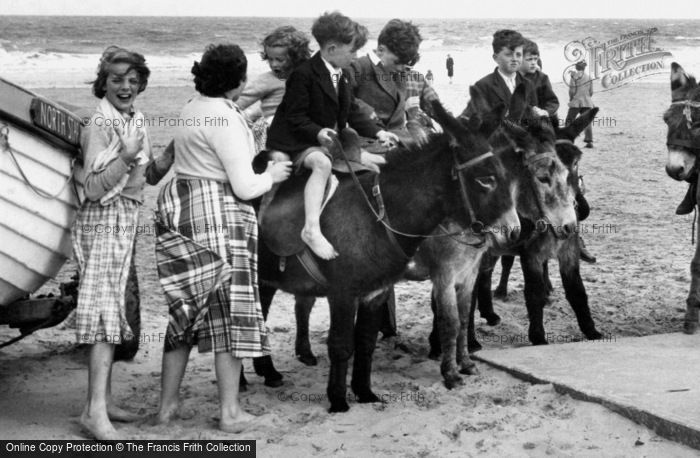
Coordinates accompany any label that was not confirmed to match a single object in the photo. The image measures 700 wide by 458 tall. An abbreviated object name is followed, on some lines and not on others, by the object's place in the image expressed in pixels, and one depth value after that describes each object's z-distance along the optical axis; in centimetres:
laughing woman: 507
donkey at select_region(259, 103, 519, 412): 542
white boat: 493
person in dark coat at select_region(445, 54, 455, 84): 3369
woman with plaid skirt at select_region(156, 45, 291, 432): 511
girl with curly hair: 661
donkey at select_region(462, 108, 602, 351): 668
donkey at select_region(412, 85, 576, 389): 607
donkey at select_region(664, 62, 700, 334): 693
